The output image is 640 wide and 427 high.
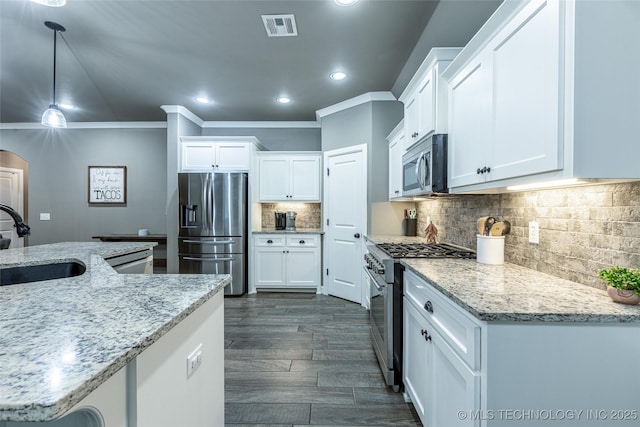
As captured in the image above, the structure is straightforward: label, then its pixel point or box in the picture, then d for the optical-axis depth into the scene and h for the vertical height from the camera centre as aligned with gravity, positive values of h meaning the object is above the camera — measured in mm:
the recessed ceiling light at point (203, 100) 4008 +1486
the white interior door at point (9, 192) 5559 +292
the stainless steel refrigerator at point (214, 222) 4266 -182
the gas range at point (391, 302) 2002 -629
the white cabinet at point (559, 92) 1031 +451
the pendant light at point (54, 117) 2819 +857
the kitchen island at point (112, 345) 555 -322
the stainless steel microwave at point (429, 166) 2053 +322
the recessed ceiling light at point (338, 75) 3268 +1478
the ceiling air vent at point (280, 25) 2340 +1489
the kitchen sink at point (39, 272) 1734 -389
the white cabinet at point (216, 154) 4449 +815
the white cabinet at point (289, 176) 4625 +516
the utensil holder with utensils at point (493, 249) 1813 -233
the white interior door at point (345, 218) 3896 -108
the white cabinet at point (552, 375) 979 -540
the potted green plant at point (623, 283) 1019 -246
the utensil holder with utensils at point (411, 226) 3691 -194
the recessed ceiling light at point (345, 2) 2111 +1459
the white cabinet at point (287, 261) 4414 -751
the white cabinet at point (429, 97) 2072 +851
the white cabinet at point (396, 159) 3159 +583
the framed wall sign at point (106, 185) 5371 +422
